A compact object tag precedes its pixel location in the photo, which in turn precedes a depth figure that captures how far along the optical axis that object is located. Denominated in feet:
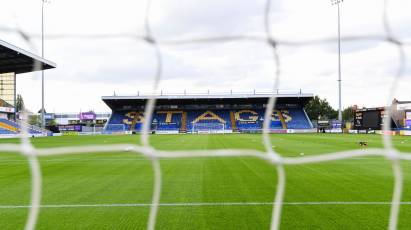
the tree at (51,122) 243.62
